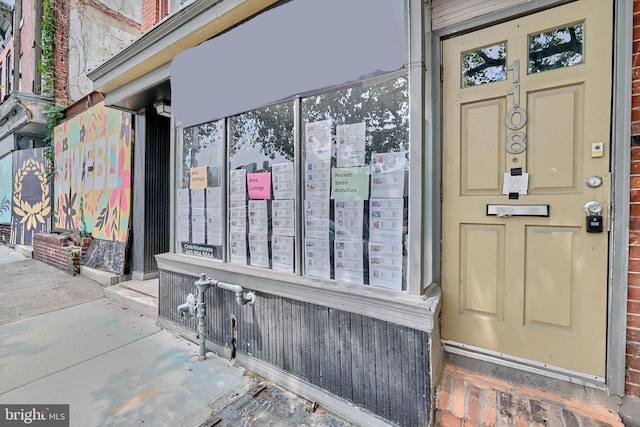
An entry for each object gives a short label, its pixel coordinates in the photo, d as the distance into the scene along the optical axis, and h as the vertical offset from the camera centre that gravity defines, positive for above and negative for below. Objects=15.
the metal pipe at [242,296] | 2.31 -0.73
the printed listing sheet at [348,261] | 1.99 -0.39
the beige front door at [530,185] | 1.59 +0.13
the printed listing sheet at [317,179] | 2.11 +0.20
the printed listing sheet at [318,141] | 2.12 +0.49
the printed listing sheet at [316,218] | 2.12 -0.09
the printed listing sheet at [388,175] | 1.82 +0.20
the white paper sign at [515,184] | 1.74 +0.14
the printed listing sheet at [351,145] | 1.97 +0.43
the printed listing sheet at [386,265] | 1.84 -0.39
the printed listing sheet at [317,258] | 2.12 -0.39
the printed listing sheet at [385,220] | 1.84 -0.09
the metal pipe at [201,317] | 2.60 -1.02
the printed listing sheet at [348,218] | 1.99 -0.09
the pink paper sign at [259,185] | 2.44 +0.18
